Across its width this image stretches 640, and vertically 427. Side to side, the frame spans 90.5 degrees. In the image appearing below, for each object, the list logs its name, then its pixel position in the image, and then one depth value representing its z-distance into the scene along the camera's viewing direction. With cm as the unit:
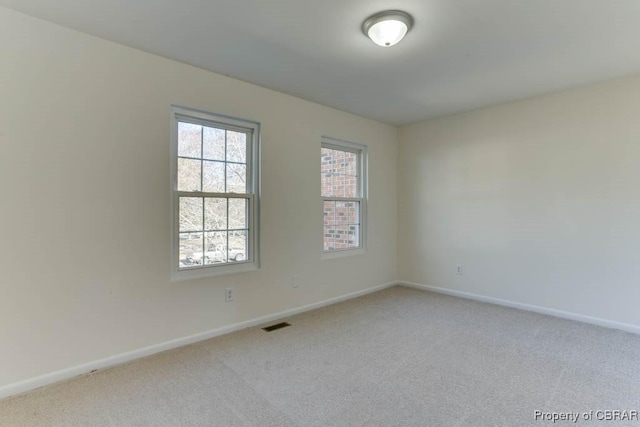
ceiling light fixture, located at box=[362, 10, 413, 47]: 206
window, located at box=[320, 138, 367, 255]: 406
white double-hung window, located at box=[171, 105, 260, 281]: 277
